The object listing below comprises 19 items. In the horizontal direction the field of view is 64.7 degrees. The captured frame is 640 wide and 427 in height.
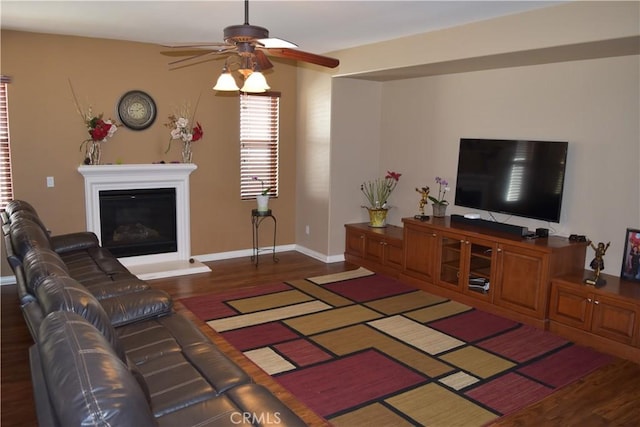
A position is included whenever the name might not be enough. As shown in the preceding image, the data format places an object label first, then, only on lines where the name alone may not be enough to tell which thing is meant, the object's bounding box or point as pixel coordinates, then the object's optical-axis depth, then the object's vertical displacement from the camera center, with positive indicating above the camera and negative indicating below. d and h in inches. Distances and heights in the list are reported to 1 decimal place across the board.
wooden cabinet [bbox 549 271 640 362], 150.6 -49.5
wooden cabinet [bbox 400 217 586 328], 173.2 -42.7
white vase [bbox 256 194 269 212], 257.6 -28.9
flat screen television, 183.6 -9.5
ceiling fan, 115.0 +23.0
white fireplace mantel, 227.6 -24.3
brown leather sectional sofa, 55.6 -35.2
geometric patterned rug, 126.7 -62.1
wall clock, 234.1 +14.6
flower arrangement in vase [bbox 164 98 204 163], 243.1 +5.8
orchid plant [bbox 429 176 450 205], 228.5 -19.0
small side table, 258.5 -44.0
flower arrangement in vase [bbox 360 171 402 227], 256.8 -24.3
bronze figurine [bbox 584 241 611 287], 162.2 -36.1
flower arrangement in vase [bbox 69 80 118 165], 221.6 +3.9
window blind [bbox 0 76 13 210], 210.5 -7.3
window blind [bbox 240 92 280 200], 266.6 +2.2
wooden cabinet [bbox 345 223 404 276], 235.9 -48.3
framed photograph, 164.7 -32.8
